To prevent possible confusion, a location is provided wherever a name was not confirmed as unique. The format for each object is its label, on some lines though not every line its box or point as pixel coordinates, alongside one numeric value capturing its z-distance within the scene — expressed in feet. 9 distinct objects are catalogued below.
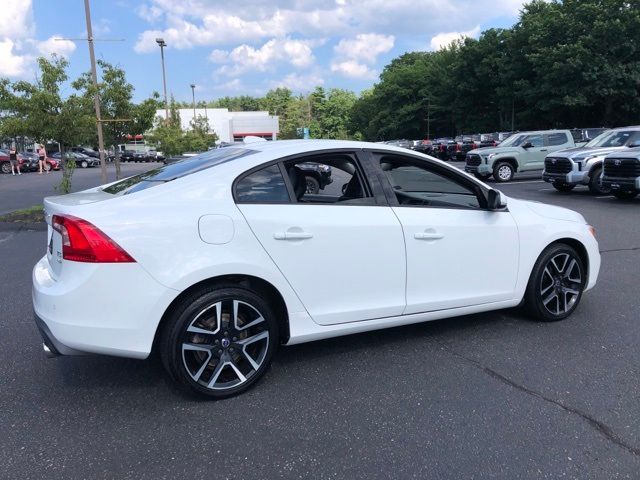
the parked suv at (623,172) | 39.34
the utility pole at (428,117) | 216.43
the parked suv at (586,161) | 46.39
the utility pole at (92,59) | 44.73
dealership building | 281.95
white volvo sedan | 10.14
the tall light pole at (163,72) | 115.84
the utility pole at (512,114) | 164.29
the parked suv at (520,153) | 62.44
